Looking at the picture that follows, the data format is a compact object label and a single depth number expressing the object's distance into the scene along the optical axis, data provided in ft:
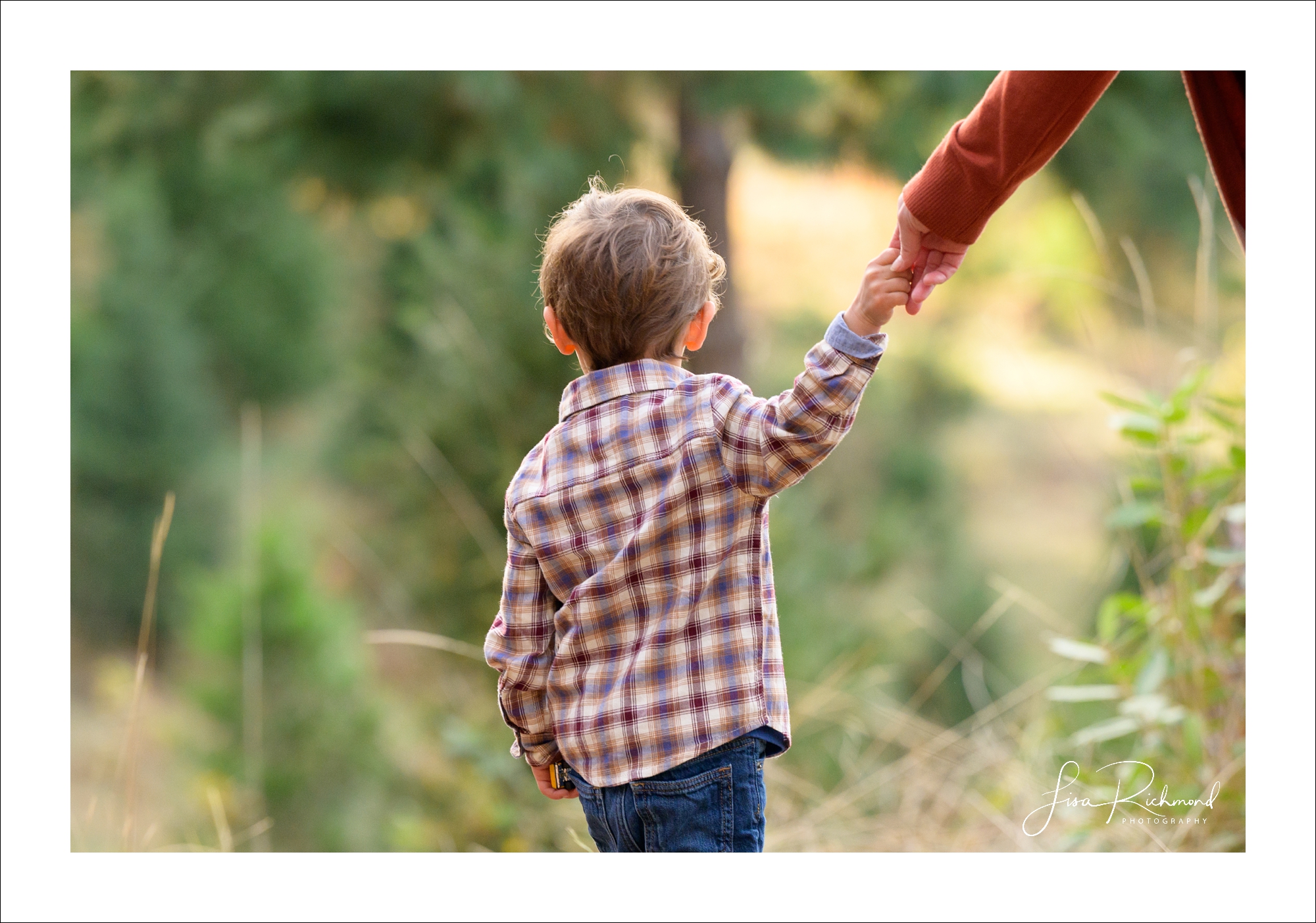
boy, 16.53
